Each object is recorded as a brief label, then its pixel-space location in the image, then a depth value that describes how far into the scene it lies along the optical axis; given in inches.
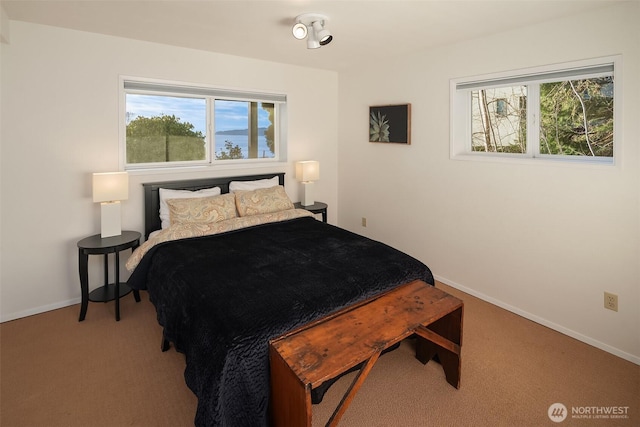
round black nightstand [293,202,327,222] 163.0
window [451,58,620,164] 100.6
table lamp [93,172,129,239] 111.5
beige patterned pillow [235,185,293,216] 135.7
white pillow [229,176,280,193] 145.2
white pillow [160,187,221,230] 127.6
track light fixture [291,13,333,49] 99.6
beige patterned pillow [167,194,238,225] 121.7
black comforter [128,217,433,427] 63.9
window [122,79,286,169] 131.2
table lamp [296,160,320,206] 163.9
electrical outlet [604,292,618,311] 95.9
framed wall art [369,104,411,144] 147.0
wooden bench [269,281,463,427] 59.9
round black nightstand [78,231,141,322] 107.7
